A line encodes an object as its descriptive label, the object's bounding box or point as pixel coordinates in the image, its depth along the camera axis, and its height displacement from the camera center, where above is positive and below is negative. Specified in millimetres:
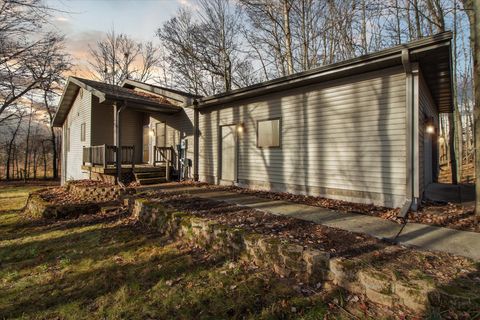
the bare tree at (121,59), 25766 +10956
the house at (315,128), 5414 +1019
